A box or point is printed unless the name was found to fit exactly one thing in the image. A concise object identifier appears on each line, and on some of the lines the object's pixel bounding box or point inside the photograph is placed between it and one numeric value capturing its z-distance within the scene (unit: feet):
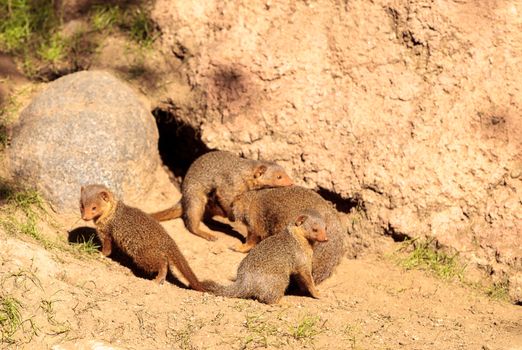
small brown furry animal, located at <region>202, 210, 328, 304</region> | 36.52
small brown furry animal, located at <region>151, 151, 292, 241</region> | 44.19
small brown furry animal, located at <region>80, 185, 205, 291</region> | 38.09
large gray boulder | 43.11
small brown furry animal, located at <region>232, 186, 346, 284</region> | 40.57
